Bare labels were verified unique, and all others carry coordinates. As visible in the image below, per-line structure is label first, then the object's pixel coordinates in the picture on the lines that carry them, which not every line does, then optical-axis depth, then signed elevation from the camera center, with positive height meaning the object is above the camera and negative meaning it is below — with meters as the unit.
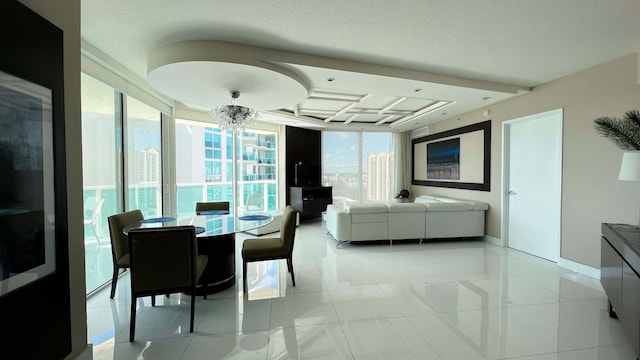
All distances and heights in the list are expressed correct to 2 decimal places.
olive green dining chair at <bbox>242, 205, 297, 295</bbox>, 2.87 -0.81
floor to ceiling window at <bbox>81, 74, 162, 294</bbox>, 2.94 +0.20
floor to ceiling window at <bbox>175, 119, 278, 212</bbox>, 5.39 +0.25
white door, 3.85 -0.11
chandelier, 3.51 +0.84
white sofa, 4.61 -0.81
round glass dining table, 2.74 -0.76
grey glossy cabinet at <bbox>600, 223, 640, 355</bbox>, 1.70 -0.75
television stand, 6.72 -0.60
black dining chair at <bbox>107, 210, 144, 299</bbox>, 2.60 -0.69
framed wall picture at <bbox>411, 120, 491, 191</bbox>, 5.12 +0.42
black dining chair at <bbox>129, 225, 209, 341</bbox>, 2.02 -0.68
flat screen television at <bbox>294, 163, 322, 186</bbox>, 7.09 +0.04
